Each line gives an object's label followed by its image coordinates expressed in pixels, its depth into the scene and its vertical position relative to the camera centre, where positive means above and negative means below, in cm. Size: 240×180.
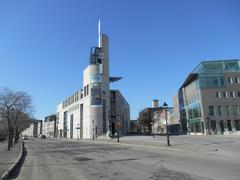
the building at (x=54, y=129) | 12653 -731
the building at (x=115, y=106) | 7797 +509
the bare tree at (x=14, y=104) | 2696 +240
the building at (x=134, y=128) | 12367 -851
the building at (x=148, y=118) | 8175 -119
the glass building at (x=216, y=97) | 5092 +474
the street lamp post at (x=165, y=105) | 2188 +114
